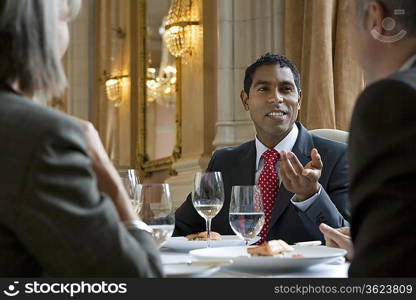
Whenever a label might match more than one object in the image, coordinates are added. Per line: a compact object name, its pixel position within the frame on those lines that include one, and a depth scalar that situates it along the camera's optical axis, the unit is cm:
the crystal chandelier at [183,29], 637
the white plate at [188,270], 185
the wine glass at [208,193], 241
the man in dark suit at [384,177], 161
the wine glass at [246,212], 230
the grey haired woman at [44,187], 164
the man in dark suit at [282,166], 258
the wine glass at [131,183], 245
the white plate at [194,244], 245
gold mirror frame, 779
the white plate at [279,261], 198
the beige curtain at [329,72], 419
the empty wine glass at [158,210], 213
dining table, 196
